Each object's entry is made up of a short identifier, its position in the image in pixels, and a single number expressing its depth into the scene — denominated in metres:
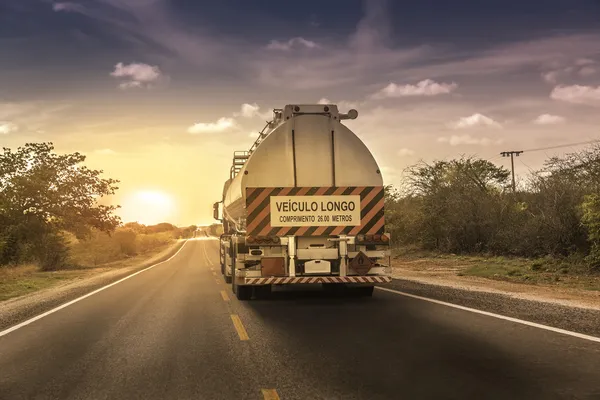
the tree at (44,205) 29.95
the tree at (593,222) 16.83
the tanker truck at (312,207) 11.13
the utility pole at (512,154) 50.09
